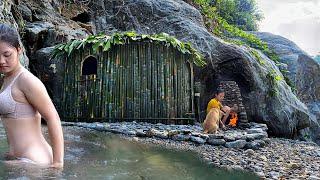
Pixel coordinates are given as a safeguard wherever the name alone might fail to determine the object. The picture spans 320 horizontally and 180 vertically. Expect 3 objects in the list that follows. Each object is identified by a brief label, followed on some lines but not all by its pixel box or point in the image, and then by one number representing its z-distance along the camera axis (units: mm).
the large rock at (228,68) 11245
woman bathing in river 2075
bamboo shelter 8938
